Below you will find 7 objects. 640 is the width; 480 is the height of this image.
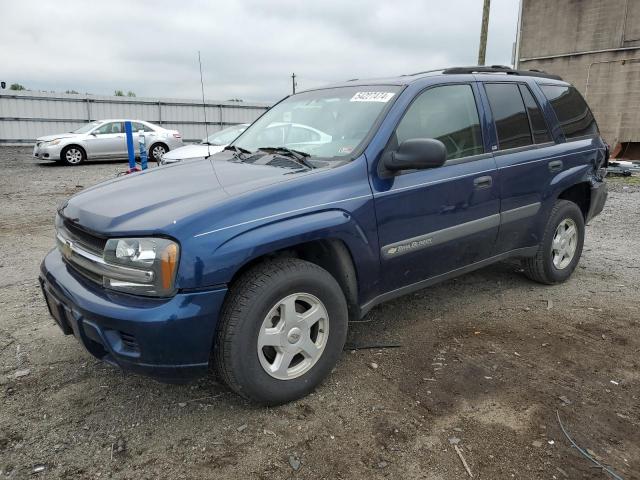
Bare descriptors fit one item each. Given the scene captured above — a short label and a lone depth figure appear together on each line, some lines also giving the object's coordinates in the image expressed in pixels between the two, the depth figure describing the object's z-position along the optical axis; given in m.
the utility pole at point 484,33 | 16.62
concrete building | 15.85
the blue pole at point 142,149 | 11.38
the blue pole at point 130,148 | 12.14
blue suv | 2.38
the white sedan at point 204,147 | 9.72
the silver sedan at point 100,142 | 15.45
